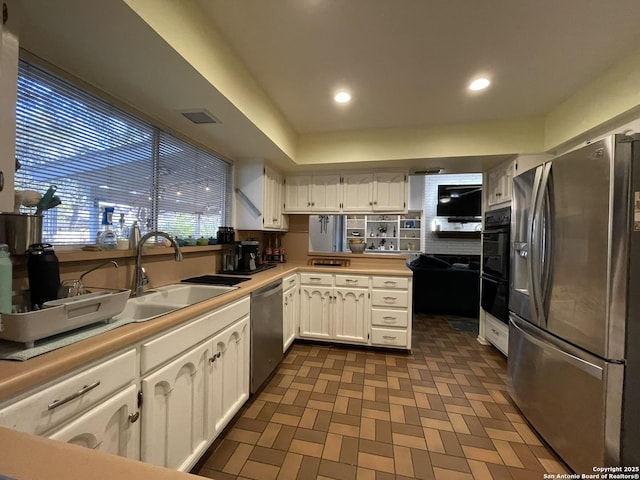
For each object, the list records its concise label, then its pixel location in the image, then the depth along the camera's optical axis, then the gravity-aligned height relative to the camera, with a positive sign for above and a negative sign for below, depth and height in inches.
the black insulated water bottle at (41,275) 40.5 -6.7
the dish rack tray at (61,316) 31.8 -11.1
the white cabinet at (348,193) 127.1 +20.9
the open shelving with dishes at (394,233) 227.9 +4.0
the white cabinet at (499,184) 110.2 +24.4
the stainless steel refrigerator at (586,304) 49.7 -12.4
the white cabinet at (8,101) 34.5 +16.2
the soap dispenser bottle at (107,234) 60.4 -0.7
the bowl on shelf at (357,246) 141.9 -4.6
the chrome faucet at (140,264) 64.2 -7.5
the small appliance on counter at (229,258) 106.5 -9.4
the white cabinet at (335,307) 117.5 -30.7
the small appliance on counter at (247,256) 107.3 -8.4
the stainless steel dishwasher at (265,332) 78.7 -30.4
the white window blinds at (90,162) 50.2 +15.8
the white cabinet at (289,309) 105.7 -30.2
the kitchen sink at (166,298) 60.7 -16.3
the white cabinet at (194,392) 44.3 -30.7
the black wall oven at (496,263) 106.0 -9.2
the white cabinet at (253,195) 116.0 +16.7
